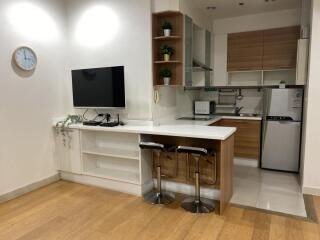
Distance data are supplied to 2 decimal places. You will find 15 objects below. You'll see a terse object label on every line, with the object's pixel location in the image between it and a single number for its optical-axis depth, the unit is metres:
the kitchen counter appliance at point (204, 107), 4.75
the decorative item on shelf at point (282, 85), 4.10
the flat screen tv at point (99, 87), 3.40
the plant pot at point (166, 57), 3.37
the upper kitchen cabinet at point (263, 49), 4.35
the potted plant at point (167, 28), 3.32
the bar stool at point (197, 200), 2.73
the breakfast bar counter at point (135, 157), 2.91
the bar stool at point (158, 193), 2.98
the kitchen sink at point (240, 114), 4.61
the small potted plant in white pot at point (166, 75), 3.41
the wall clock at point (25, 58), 3.25
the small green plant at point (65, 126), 3.69
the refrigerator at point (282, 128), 4.00
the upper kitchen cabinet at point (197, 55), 3.63
